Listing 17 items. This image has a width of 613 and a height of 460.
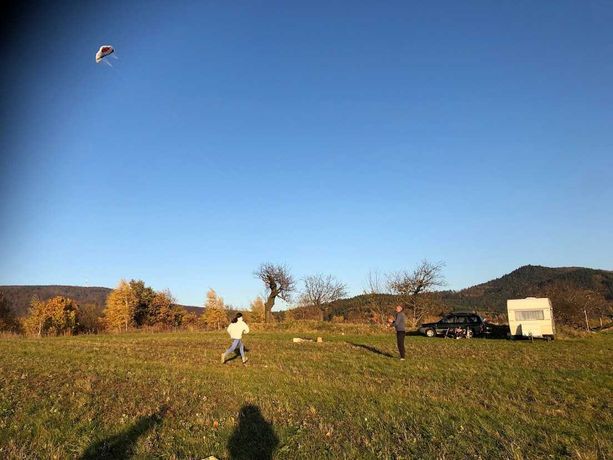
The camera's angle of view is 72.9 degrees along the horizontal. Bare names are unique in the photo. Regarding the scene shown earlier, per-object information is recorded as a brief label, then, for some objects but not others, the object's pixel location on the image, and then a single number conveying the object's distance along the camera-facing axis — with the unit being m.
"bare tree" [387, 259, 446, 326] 60.44
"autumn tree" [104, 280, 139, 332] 74.00
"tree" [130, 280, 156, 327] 76.31
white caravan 29.41
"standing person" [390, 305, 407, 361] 17.25
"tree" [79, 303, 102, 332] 80.96
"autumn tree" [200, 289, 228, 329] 99.64
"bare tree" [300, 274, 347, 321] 79.25
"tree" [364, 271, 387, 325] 63.50
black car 33.94
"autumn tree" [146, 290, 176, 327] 78.32
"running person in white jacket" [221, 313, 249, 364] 16.38
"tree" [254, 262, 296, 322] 61.25
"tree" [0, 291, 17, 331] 74.64
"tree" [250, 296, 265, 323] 93.38
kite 15.41
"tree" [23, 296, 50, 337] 71.55
